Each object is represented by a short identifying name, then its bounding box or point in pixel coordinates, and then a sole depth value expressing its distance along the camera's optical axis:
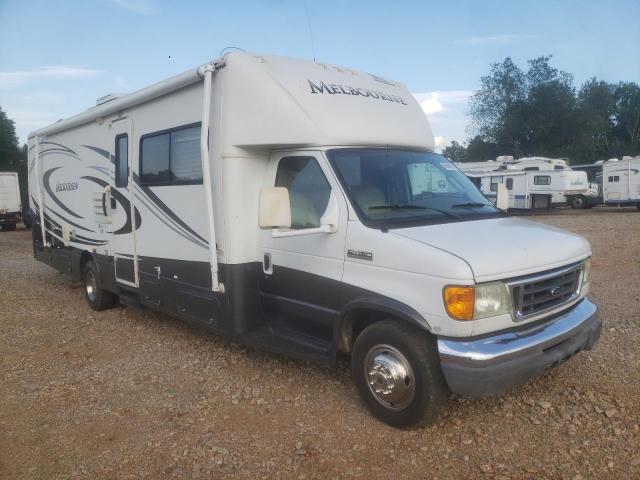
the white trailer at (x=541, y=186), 26.78
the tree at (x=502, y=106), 50.84
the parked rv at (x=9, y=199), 24.86
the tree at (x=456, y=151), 60.70
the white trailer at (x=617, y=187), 26.02
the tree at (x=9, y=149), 37.62
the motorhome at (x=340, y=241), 3.71
